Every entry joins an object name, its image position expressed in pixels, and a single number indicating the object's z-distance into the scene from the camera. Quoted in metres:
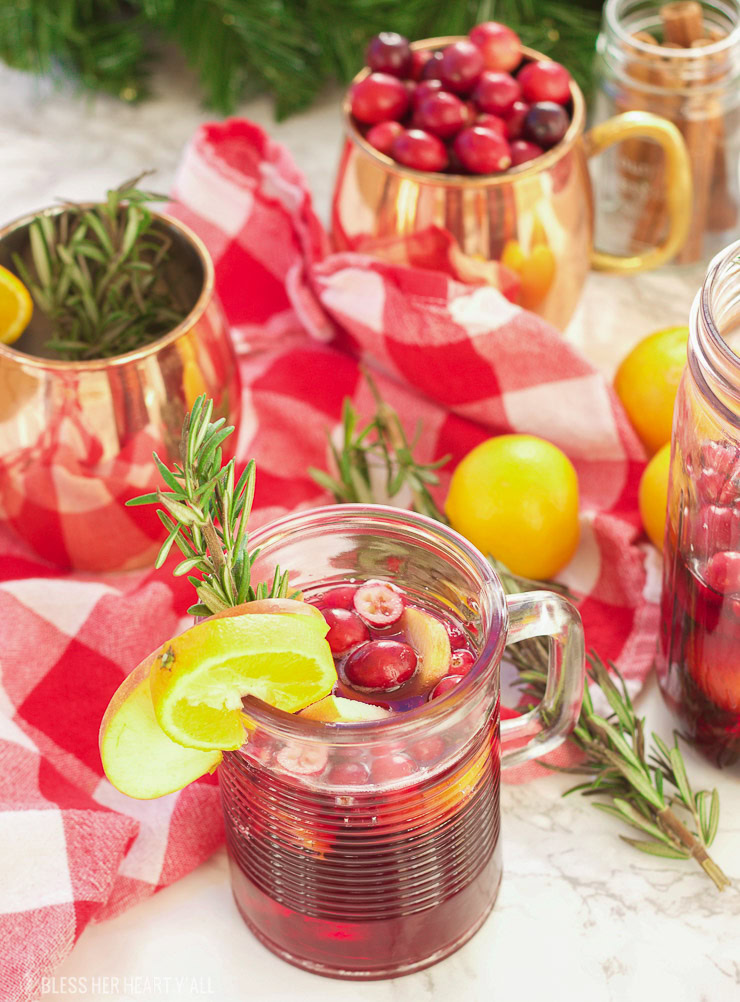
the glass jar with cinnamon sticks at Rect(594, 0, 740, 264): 0.77
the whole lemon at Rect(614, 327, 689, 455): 0.68
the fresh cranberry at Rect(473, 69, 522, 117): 0.69
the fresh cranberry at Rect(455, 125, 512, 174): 0.67
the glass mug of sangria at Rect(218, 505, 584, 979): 0.42
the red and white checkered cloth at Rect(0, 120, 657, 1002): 0.52
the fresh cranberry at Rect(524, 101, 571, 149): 0.69
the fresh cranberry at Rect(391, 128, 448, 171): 0.68
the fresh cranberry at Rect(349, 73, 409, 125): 0.70
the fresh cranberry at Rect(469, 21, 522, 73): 0.72
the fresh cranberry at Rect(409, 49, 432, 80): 0.73
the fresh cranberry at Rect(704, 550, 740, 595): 0.48
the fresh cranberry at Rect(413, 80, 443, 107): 0.70
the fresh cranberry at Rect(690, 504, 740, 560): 0.48
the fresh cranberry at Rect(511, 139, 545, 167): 0.68
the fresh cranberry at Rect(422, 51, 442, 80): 0.71
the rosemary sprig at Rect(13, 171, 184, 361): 0.64
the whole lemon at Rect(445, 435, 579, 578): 0.62
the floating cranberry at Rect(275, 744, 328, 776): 0.42
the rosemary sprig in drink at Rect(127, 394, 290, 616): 0.42
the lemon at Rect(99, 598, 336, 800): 0.40
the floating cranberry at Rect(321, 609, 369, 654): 0.47
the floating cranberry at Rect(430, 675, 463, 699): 0.45
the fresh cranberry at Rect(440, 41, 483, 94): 0.70
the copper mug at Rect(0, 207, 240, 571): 0.59
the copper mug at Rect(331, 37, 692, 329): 0.68
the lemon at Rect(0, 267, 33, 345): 0.62
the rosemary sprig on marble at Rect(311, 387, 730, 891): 0.52
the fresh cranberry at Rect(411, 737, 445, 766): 0.42
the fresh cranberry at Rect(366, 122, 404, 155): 0.69
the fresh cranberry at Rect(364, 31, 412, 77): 0.71
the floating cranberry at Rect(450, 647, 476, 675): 0.46
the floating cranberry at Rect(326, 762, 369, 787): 0.42
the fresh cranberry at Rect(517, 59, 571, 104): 0.70
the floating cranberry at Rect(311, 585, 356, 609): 0.49
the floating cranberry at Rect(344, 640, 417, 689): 0.45
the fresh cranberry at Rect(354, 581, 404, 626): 0.47
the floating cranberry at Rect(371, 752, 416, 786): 0.42
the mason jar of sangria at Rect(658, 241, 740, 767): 0.46
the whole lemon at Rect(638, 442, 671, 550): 0.63
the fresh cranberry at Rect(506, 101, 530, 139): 0.70
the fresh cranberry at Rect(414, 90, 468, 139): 0.68
